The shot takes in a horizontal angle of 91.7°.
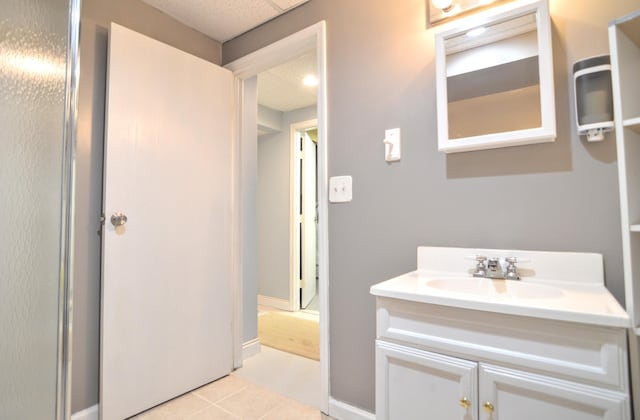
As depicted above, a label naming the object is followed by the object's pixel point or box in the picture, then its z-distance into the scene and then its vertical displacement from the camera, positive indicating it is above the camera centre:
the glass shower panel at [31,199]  1.06 +0.10
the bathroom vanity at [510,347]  0.70 -0.32
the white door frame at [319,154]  1.59 +0.42
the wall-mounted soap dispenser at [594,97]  0.96 +0.39
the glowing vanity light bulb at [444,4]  1.25 +0.88
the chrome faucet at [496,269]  1.10 -0.17
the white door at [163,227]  1.51 -0.01
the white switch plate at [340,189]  1.54 +0.17
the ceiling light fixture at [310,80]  2.69 +1.28
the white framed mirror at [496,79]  1.07 +0.54
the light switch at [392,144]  1.40 +0.35
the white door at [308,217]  3.63 +0.08
